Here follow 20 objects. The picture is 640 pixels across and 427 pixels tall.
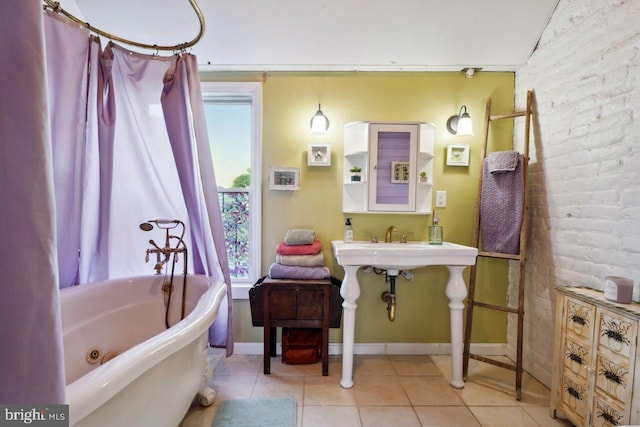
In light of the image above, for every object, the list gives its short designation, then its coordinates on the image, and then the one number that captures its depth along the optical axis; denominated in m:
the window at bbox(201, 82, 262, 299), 2.15
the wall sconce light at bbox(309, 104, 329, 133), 1.99
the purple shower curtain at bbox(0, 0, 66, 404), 0.55
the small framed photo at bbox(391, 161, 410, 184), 2.01
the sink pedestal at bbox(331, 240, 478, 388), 1.66
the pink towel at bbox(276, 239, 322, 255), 1.90
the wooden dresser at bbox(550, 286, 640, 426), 1.11
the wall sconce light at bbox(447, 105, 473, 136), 1.96
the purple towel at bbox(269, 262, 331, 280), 1.83
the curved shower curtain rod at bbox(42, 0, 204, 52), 1.32
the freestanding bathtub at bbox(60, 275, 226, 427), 0.75
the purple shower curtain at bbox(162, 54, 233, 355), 1.57
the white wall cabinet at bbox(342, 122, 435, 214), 1.99
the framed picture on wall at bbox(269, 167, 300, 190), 2.06
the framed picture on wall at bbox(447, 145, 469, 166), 2.05
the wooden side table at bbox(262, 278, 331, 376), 1.79
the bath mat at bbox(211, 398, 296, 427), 1.42
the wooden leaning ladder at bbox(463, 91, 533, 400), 1.71
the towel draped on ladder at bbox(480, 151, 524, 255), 1.78
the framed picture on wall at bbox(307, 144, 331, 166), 2.04
